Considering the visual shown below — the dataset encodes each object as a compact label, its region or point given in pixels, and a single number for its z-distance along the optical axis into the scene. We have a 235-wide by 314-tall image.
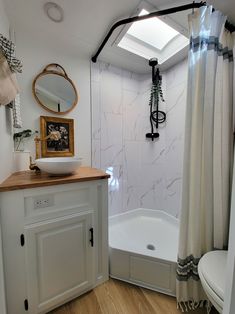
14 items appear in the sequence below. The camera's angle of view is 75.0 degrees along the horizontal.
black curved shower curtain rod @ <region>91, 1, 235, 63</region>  1.08
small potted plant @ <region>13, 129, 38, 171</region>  1.37
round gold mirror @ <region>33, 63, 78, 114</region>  1.52
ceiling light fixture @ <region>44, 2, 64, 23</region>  1.17
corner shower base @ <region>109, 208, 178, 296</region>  1.25
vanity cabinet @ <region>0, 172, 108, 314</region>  0.94
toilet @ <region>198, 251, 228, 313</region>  0.78
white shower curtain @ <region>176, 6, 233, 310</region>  1.05
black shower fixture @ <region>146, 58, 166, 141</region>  1.95
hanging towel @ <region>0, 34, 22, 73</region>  0.79
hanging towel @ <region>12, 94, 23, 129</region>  1.24
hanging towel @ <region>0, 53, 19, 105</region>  0.76
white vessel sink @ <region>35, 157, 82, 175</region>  1.09
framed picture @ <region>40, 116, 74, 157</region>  1.53
